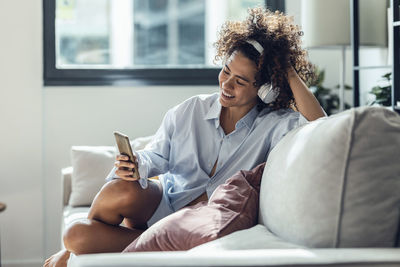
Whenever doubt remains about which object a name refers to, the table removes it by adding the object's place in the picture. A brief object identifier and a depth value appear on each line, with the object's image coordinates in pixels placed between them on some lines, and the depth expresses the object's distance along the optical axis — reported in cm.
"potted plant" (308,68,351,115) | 321
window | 335
